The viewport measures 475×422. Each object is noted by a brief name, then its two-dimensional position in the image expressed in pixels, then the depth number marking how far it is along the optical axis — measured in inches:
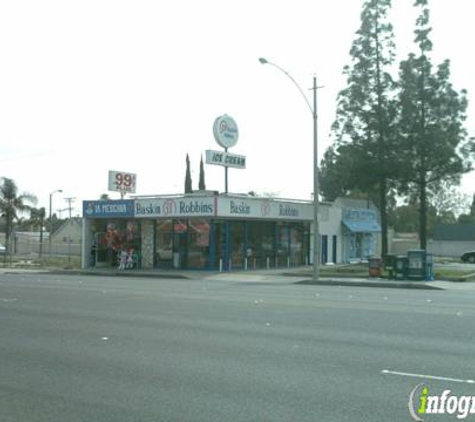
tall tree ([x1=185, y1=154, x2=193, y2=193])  2612.5
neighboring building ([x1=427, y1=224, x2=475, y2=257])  2385.6
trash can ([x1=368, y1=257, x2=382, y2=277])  1114.1
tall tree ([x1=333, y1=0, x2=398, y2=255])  1469.0
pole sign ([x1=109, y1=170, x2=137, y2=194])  1585.9
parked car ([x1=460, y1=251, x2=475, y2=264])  1867.6
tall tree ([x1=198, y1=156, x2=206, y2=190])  2506.6
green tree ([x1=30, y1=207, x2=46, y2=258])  3176.7
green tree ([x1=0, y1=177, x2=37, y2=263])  2187.5
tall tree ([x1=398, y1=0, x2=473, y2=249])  1430.9
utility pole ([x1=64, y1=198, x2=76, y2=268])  3403.1
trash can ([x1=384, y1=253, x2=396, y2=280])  1077.8
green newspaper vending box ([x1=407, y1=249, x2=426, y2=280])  1046.4
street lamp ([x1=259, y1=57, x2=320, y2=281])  1104.1
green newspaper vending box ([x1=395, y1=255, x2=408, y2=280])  1062.0
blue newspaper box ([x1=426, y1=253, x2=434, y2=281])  1053.8
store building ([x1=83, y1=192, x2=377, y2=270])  1330.0
